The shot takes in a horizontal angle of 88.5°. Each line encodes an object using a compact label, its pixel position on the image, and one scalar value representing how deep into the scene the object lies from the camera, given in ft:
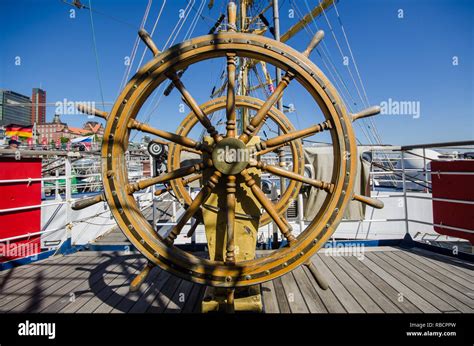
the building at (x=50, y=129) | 150.36
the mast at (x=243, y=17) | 16.38
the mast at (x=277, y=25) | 14.30
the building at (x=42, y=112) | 197.31
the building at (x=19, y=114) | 129.97
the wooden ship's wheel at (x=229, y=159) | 4.23
